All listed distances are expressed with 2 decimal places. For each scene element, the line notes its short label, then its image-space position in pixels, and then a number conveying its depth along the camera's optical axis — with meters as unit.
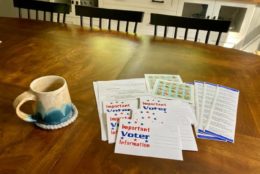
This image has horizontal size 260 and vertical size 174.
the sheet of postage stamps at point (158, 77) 0.92
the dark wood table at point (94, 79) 0.59
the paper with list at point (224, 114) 0.70
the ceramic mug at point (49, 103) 0.62
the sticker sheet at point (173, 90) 0.83
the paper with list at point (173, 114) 0.67
